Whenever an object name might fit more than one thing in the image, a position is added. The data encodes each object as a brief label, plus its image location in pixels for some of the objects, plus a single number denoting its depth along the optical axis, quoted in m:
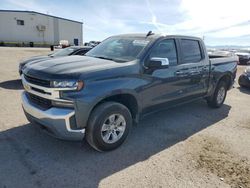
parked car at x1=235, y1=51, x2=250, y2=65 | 15.88
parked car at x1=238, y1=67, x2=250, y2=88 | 7.45
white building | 39.46
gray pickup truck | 2.58
